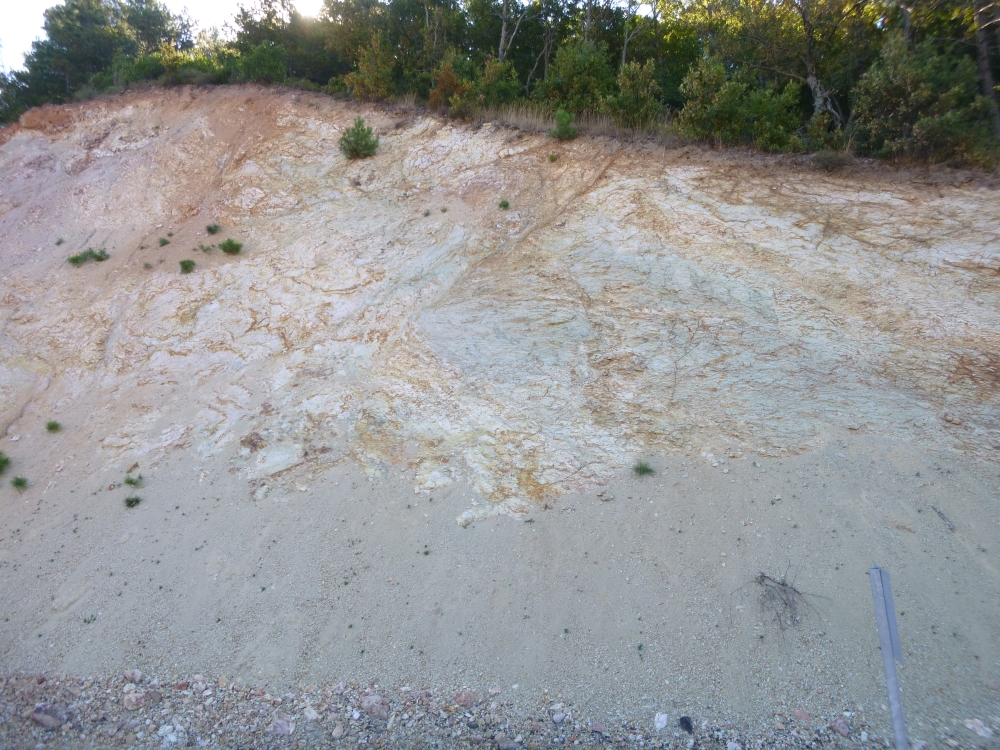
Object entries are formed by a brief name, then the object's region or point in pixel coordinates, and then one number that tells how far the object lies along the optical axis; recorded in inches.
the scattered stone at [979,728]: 199.3
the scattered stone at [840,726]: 206.4
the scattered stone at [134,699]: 229.3
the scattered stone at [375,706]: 223.1
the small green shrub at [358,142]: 439.2
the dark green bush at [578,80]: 455.8
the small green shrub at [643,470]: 283.6
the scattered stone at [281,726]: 219.5
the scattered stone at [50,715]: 224.7
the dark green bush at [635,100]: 420.5
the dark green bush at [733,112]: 386.6
